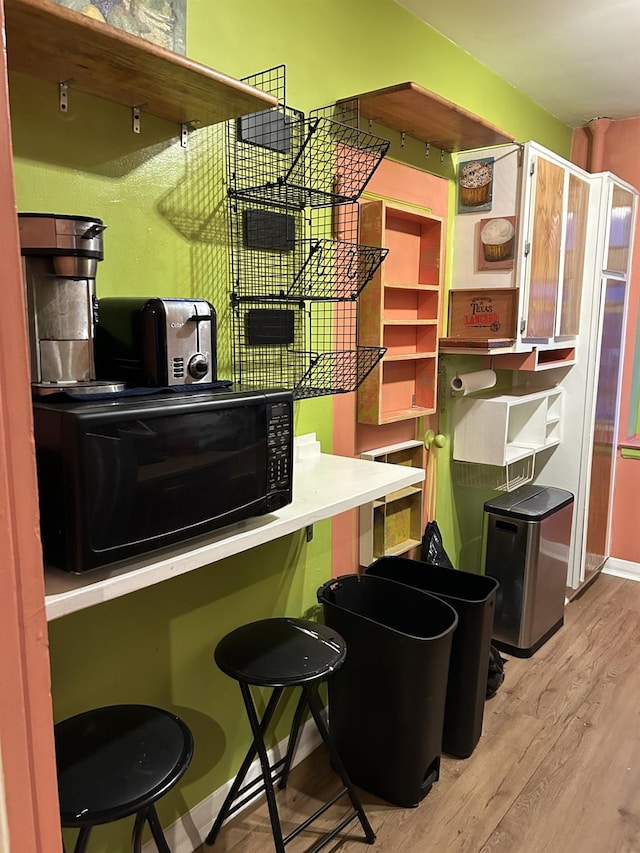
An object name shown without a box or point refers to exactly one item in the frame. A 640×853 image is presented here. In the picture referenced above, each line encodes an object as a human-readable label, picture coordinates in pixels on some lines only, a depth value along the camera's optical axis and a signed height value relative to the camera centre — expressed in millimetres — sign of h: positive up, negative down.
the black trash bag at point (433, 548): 2947 -1024
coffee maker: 1191 +49
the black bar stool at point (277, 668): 1698 -913
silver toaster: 1340 -41
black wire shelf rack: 1897 +232
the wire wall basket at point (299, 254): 1914 +218
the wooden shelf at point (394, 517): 2574 -814
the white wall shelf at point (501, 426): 3055 -515
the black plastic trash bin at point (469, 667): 2291 -1224
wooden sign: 2848 +39
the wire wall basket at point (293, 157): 1858 +520
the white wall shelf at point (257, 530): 1069 -447
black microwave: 1054 -270
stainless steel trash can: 3064 -1161
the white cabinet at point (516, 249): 2770 +328
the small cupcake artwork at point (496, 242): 2805 +350
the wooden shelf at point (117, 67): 1092 +500
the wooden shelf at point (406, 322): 2441 +1
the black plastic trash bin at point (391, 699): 2027 -1216
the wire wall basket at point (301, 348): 1950 -85
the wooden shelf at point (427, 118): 2168 +749
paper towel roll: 3008 -273
